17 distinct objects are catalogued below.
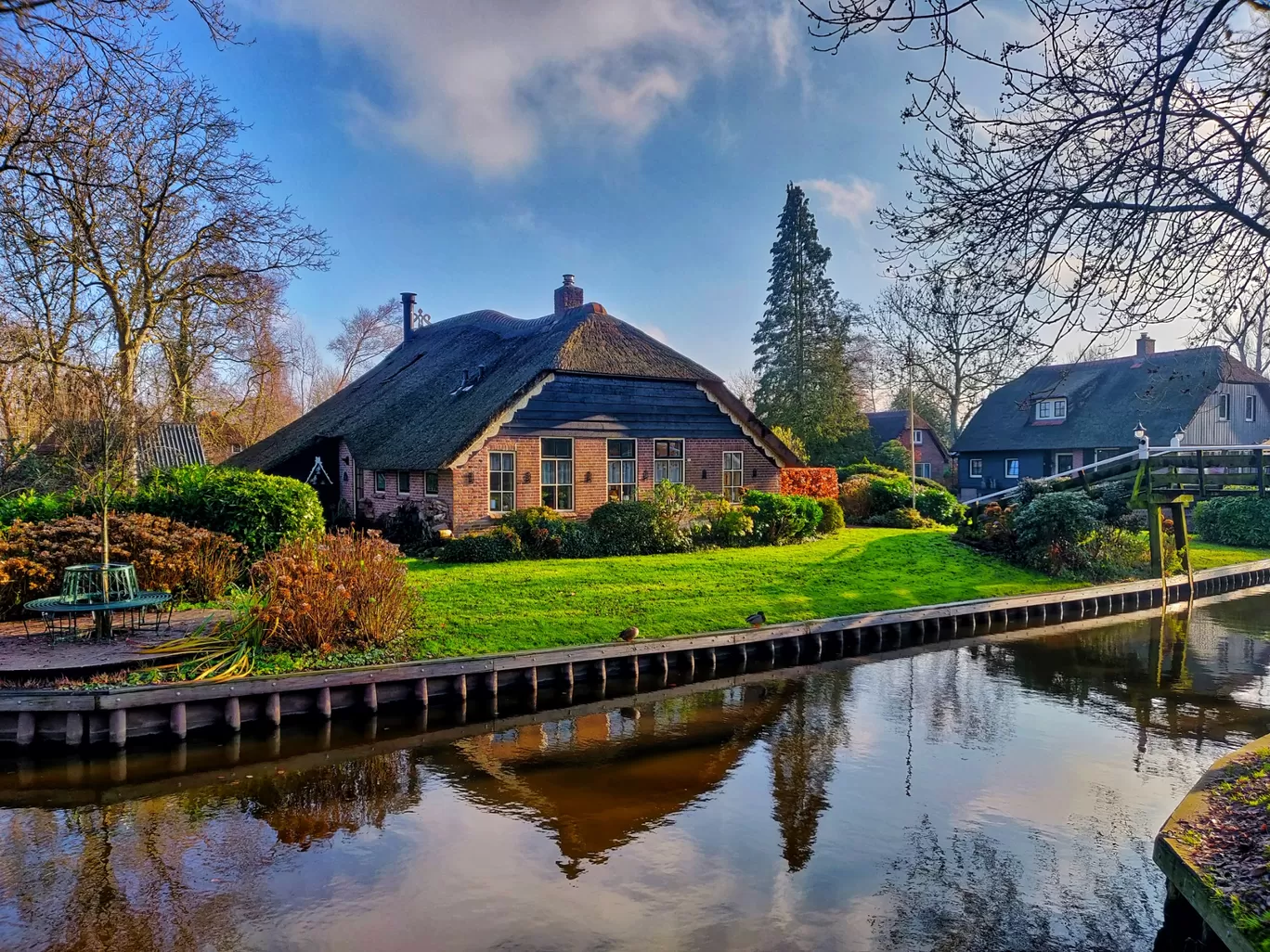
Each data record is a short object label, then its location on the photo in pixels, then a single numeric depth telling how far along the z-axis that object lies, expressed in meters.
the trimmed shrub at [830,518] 22.27
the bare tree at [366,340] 47.06
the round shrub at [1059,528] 17.20
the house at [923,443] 41.91
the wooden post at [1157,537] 17.50
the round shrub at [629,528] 17.66
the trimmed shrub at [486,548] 15.96
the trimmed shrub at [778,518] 20.00
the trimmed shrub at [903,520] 23.92
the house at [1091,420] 30.81
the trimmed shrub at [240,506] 12.69
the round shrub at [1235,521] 22.41
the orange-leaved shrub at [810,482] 23.72
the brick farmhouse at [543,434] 17.86
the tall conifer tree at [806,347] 35.59
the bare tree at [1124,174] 5.49
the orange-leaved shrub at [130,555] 10.81
